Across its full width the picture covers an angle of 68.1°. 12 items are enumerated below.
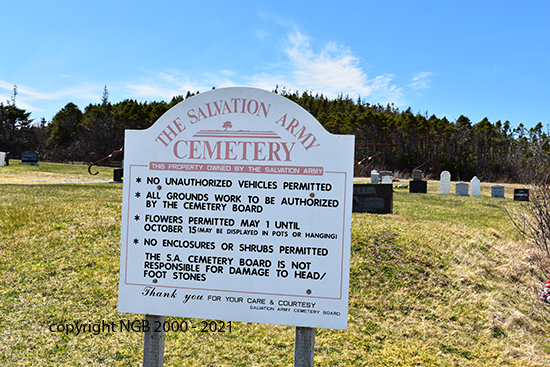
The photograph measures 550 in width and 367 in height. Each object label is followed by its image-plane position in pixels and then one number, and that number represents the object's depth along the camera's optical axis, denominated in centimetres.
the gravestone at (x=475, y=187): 2189
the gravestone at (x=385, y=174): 2472
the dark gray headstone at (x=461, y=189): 2208
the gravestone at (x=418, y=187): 2227
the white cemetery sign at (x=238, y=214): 279
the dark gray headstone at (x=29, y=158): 3247
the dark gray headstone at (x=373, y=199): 1167
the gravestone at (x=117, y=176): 2005
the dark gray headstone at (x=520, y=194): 1958
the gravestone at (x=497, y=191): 2173
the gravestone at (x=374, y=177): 2481
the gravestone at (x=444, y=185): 2216
